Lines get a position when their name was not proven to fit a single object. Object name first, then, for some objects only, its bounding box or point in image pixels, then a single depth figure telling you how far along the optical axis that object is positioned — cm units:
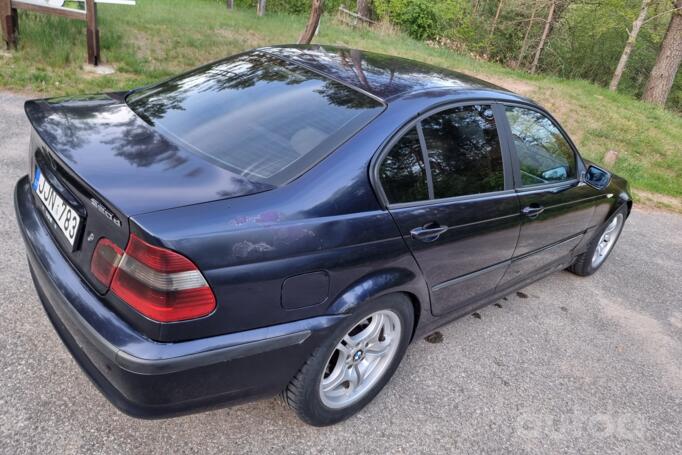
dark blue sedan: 173
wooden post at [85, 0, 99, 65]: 699
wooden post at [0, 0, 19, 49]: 688
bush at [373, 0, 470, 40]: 2306
